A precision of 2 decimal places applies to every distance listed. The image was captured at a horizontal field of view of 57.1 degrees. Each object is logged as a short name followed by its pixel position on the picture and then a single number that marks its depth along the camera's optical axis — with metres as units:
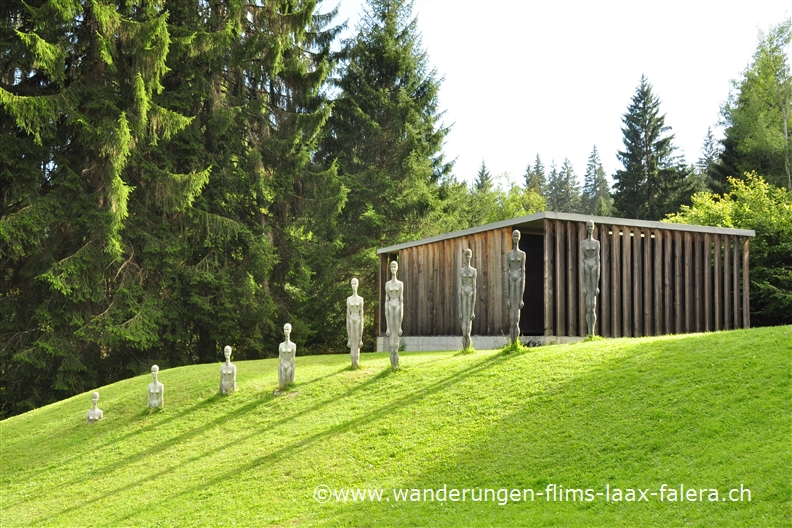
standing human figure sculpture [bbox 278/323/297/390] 15.13
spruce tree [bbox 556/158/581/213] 87.90
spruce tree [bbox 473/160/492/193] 74.54
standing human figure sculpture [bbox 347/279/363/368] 15.55
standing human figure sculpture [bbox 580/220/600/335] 14.41
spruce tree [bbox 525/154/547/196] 80.69
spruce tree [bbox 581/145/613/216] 92.97
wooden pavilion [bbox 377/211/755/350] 17.47
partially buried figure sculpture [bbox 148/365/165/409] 15.56
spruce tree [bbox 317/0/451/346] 32.25
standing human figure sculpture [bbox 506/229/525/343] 14.42
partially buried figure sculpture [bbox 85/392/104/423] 15.68
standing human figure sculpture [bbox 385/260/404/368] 14.77
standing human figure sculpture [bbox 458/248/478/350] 15.05
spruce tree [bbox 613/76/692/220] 47.72
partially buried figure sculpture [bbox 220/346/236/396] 15.59
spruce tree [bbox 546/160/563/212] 88.76
